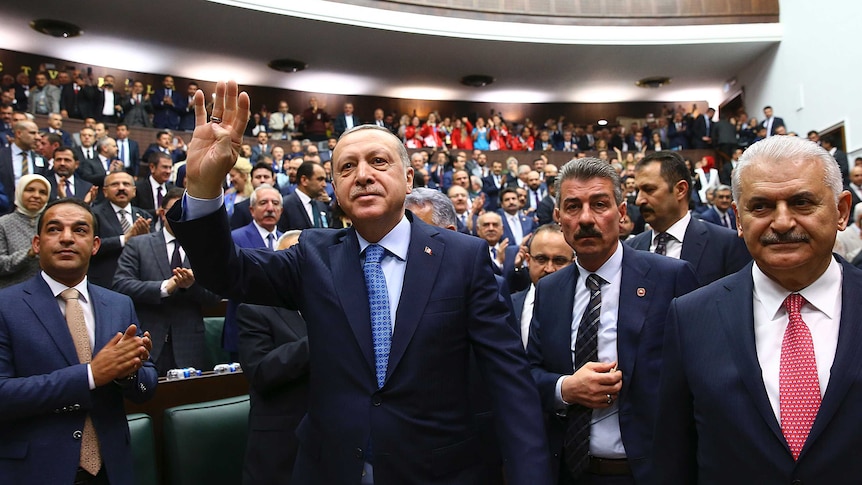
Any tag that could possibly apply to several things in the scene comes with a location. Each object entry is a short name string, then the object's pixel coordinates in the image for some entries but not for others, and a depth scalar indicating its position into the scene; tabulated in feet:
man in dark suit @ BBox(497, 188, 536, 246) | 17.57
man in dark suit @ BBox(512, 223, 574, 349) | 8.15
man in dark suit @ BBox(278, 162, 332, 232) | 14.38
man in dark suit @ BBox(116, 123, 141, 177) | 24.75
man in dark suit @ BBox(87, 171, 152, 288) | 11.75
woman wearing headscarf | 10.09
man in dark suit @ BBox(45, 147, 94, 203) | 16.02
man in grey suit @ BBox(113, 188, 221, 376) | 9.82
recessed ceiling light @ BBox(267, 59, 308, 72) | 37.06
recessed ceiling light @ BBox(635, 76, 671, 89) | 42.50
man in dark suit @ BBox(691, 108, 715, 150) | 38.81
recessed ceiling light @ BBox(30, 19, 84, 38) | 29.94
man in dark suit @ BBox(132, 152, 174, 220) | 17.57
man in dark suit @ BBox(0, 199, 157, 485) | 5.28
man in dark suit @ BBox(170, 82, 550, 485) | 4.04
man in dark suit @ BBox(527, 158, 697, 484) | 4.78
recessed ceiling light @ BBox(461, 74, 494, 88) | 41.70
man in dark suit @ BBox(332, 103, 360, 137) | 36.55
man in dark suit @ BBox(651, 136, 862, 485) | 3.40
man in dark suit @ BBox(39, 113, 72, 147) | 21.91
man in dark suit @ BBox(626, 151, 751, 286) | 7.06
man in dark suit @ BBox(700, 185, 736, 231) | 18.92
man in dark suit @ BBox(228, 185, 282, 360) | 11.53
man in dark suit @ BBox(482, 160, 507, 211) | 26.94
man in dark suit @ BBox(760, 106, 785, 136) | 33.30
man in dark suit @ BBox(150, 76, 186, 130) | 32.04
